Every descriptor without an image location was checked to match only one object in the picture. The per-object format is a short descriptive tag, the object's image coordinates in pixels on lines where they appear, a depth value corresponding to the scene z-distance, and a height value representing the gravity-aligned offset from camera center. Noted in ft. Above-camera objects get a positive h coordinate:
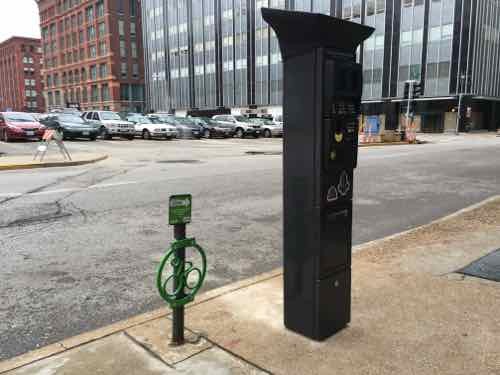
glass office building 155.12 +24.10
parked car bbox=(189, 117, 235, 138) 107.76 -3.27
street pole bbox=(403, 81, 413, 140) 104.52 +4.17
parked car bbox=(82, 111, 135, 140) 89.04 -1.62
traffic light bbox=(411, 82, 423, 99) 102.78 +5.61
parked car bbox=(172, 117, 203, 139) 104.11 -3.09
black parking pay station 9.04 -0.97
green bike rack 9.56 -3.52
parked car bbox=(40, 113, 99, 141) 80.18 -1.87
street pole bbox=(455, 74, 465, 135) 151.12 +4.45
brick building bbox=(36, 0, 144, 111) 277.23 +41.38
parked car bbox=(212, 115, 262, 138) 108.37 -2.41
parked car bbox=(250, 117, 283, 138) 111.24 -3.20
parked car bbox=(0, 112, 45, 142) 76.13 -1.84
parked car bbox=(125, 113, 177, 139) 94.17 -2.75
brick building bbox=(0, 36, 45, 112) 442.91 +45.72
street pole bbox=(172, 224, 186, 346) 9.76 -3.91
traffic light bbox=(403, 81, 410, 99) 115.59 +6.18
